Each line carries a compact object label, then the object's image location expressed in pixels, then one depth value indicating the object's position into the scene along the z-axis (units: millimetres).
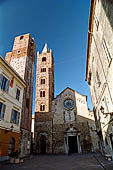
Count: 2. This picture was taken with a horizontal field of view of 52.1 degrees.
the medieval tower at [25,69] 14557
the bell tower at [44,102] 20656
